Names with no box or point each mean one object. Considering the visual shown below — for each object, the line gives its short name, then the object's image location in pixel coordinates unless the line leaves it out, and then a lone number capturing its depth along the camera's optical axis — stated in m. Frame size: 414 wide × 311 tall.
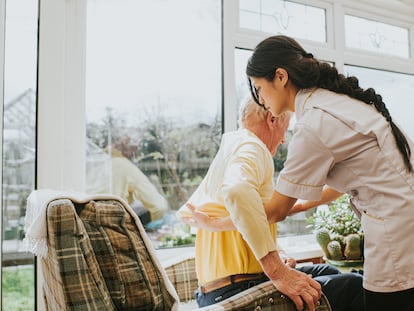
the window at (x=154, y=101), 2.26
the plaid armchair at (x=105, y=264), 0.94
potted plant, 2.10
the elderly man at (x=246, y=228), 1.19
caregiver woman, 1.17
